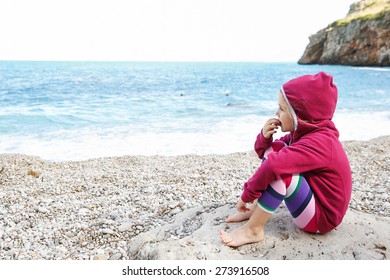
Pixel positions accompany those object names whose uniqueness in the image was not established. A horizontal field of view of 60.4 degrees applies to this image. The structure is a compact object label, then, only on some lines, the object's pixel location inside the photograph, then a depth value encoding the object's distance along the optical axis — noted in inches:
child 85.1
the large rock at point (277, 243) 92.0
